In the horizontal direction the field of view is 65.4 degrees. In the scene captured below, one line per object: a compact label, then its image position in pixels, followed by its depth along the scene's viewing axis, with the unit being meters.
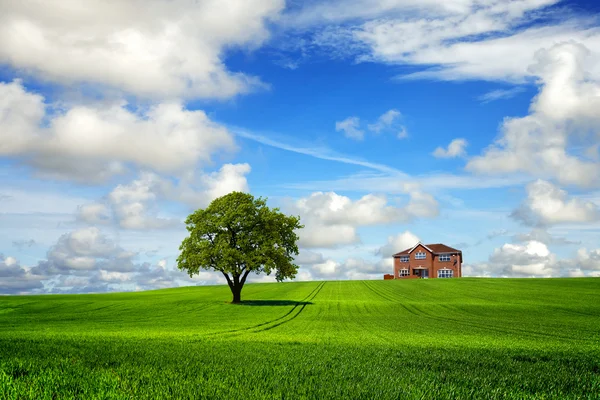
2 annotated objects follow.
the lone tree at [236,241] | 62.53
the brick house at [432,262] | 140.25
